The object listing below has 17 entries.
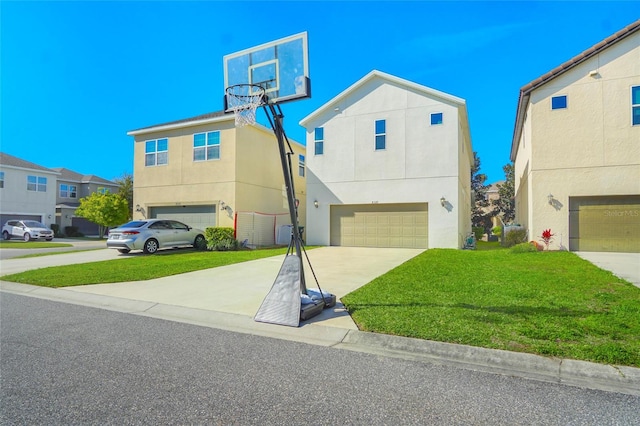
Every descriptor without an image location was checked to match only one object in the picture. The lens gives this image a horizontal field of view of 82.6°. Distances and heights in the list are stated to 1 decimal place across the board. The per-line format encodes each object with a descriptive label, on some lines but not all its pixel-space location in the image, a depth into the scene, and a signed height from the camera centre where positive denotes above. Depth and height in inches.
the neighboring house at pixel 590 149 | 506.0 +105.7
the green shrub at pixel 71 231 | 1352.1 -40.5
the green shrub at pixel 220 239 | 648.4 -32.7
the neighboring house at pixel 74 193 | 1414.9 +116.8
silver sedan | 558.6 -25.5
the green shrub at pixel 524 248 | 511.7 -37.4
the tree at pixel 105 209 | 1047.6 +32.5
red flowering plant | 528.0 -22.2
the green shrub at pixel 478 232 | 1215.6 -35.4
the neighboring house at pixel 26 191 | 1161.4 +98.6
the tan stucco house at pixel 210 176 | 717.9 +94.4
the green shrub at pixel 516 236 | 599.2 -24.6
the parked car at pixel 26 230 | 990.4 -27.9
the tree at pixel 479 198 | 1457.9 +93.8
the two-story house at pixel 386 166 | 623.2 +99.6
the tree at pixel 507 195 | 1359.5 +100.8
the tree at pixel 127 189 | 1357.0 +118.2
